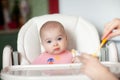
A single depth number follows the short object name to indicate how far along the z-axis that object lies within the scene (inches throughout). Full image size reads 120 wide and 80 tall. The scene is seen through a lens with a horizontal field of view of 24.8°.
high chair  50.6
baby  50.6
